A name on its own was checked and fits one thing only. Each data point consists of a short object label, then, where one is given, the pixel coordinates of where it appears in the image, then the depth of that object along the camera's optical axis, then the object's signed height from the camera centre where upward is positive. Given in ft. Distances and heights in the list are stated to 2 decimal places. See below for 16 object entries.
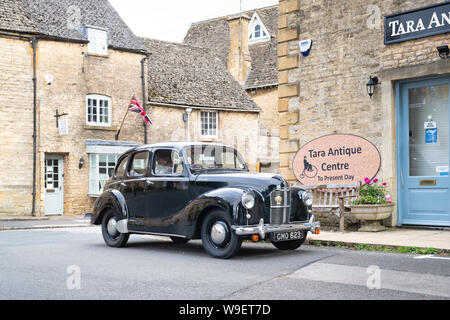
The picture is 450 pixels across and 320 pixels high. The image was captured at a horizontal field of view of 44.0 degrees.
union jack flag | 79.92 +10.02
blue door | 36.45 +1.62
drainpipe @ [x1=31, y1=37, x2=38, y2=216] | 75.66 +9.85
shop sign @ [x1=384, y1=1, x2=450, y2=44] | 35.65 +10.10
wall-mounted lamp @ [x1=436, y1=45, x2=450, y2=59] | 35.06 +7.87
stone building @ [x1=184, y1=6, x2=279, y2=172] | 114.01 +26.99
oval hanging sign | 39.34 +1.18
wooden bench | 37.29 -1.45
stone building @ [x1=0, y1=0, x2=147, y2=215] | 73.97 +11.29
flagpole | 85.20 +7.44
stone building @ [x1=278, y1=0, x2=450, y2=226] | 36.52 +6.30
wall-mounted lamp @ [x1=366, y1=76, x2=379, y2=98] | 38.88 +6.41
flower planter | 35.85 -2.41
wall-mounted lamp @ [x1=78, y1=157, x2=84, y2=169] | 80.18 +2.20
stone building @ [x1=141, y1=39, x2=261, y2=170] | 93.91 +13.42
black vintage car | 26.66 -1.25
